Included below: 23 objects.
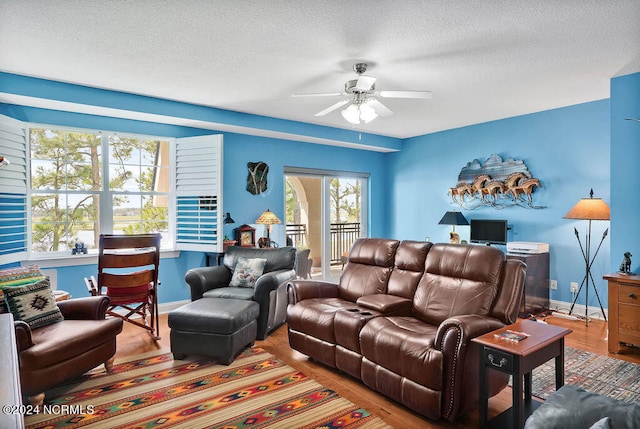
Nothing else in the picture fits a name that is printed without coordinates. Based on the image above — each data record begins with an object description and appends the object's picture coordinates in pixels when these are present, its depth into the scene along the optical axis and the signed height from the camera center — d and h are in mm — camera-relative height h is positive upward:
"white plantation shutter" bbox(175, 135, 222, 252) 4617 +257
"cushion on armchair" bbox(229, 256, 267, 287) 4059 -636
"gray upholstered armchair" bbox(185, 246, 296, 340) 3693 -721
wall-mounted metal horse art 5008 +418
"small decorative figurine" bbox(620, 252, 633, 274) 3385 -442
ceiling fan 3207 +1041
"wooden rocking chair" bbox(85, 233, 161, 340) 3559 -611
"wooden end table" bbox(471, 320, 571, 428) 1939 -785
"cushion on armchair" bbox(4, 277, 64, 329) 2678 -669
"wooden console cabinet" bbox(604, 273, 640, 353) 3250 -846
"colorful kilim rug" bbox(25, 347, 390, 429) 2320 -1285
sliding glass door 6039 +15
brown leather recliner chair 2371 -907
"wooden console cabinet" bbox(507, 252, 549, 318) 4441 -846
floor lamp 3914 -18
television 5124 -225
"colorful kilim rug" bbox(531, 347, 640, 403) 2668 -1247
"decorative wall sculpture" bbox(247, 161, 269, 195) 5391 +531
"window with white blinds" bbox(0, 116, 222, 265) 4242 +289
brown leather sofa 2217 -768
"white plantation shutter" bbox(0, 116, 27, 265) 3510 +200
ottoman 3113 -989
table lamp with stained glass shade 5109 -97
